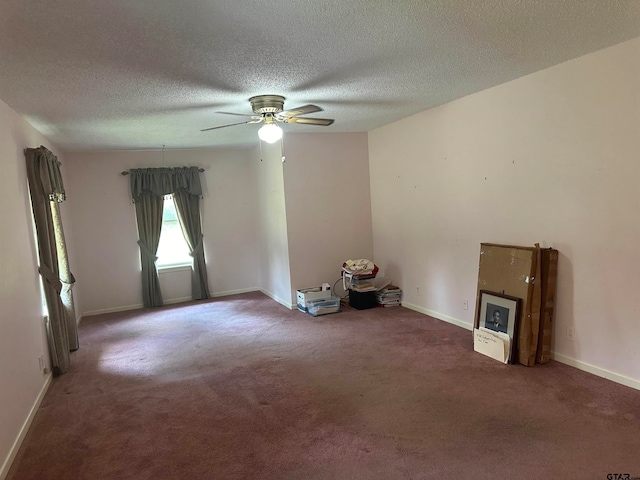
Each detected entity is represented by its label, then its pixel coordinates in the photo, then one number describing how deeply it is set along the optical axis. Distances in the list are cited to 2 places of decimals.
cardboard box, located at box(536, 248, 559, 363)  3.46
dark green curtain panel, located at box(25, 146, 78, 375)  3.78
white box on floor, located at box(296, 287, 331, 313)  5.55
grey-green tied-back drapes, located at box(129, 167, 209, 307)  6.35
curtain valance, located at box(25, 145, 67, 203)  3.79
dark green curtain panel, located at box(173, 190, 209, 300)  6.58
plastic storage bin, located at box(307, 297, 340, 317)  5.38
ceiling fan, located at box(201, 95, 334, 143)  3.54
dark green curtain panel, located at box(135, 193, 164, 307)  6.39
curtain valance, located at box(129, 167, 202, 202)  6.30
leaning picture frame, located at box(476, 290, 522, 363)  3.59
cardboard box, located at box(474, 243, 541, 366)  3.48
